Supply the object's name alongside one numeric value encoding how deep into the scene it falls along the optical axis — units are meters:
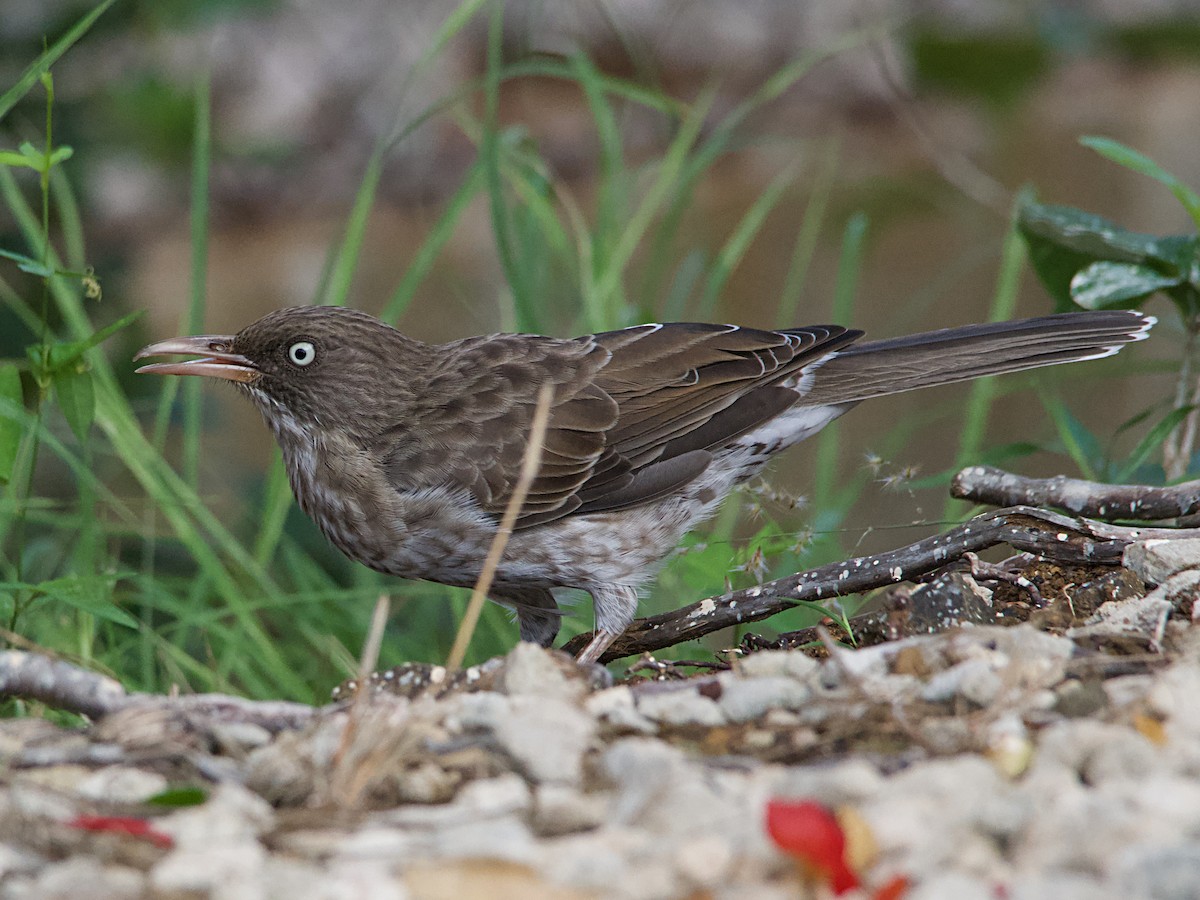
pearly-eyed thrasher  7.96
